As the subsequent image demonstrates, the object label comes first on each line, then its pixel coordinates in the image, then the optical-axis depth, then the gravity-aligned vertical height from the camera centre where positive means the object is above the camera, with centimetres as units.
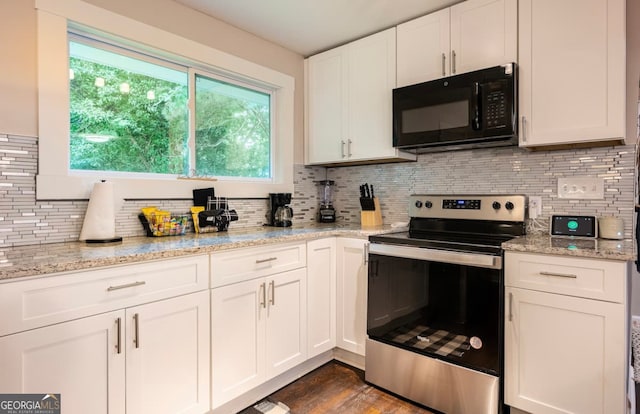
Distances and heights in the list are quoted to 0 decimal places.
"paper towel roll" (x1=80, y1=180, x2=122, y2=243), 168 -6
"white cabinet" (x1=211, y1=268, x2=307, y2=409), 169 -68
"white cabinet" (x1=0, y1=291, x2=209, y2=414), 115 -58
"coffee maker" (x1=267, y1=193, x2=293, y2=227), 261 -5
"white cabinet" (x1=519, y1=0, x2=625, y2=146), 166 +66
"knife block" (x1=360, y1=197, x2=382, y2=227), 263 -10
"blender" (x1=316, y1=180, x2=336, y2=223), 295 +0
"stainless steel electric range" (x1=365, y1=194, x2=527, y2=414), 169 -54
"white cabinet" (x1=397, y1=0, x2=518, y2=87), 194 +98
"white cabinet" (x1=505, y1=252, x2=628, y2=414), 144 -57
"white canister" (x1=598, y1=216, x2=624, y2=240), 179 -12
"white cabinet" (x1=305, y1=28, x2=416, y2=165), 244 +76
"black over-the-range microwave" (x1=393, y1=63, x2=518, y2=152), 188 +54
